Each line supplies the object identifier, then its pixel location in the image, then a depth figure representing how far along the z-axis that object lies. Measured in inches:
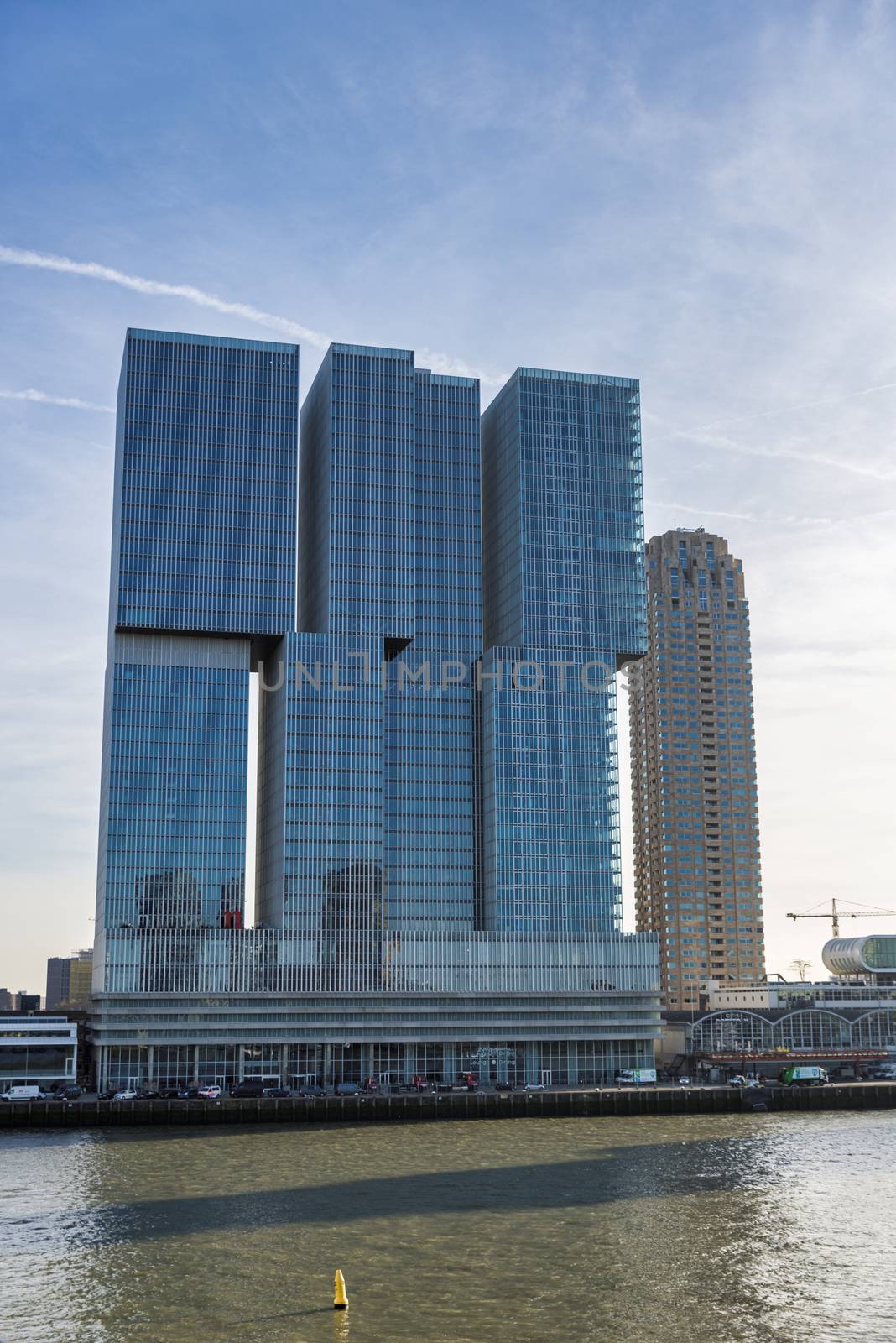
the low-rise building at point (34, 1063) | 7672.2
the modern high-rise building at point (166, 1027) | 7716.5
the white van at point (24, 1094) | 7096.5
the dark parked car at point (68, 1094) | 7138.3
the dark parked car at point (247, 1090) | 7096.5
